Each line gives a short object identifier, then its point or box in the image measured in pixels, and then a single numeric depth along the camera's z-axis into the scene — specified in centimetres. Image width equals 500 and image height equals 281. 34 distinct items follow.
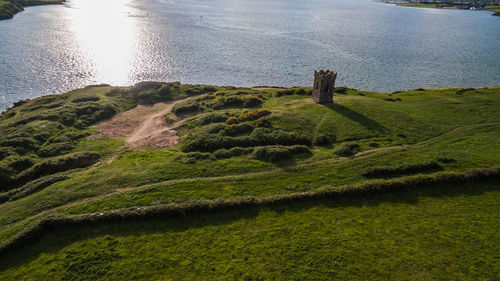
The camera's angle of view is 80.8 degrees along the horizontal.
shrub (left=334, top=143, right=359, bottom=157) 3872
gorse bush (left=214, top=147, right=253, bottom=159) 4022
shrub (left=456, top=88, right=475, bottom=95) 6319
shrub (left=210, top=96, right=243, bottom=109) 6069
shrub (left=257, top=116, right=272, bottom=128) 4728
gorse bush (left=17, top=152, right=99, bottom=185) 3856
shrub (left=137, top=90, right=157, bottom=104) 6694
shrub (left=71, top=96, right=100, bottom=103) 6512
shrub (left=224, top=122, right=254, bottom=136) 4591
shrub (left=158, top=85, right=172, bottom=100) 6962
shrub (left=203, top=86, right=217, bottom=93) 7636
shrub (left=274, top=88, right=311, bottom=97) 6506
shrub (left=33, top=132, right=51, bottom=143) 4801
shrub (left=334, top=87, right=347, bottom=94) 6988
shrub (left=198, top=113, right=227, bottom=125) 5162
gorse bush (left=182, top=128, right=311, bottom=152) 4266
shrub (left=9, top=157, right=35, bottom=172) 3978
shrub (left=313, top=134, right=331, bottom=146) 4263
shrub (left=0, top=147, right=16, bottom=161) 4228
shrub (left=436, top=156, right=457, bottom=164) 3597
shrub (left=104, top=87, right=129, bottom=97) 7012
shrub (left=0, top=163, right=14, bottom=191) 3681
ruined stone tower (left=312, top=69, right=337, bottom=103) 5438
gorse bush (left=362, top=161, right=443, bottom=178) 3431
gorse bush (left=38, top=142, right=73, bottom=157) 4412
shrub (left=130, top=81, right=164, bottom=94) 7150
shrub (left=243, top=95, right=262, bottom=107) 5986
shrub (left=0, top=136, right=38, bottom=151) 4479
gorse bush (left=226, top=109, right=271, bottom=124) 4925
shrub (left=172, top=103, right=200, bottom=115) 5922
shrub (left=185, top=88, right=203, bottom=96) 7306
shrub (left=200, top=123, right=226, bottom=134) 4672
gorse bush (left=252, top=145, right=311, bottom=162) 3831
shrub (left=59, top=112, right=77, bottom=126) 5462
